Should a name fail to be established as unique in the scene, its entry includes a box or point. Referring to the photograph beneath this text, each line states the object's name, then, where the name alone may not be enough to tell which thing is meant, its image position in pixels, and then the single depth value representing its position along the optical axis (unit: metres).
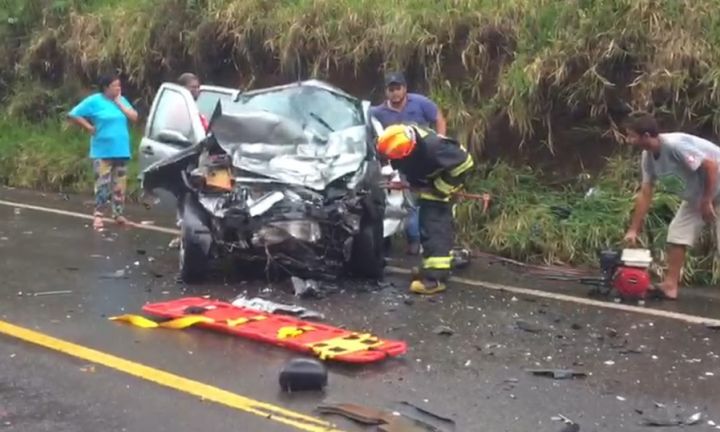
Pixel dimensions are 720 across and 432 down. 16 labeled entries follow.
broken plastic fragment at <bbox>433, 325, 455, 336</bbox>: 7.69
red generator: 8.83
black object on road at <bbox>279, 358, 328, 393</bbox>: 6.17
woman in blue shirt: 12.41
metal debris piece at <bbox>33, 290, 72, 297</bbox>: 8.81
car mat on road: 5.55
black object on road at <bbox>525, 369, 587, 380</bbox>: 6.61
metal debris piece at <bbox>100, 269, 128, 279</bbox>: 9.61
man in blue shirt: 10.85
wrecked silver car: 8.98
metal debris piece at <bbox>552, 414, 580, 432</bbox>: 5.60
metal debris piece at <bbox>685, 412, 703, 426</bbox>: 5.76
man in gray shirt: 8.73
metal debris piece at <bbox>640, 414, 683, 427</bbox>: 5.73
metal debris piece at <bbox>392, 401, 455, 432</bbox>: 5.61
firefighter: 9.00
